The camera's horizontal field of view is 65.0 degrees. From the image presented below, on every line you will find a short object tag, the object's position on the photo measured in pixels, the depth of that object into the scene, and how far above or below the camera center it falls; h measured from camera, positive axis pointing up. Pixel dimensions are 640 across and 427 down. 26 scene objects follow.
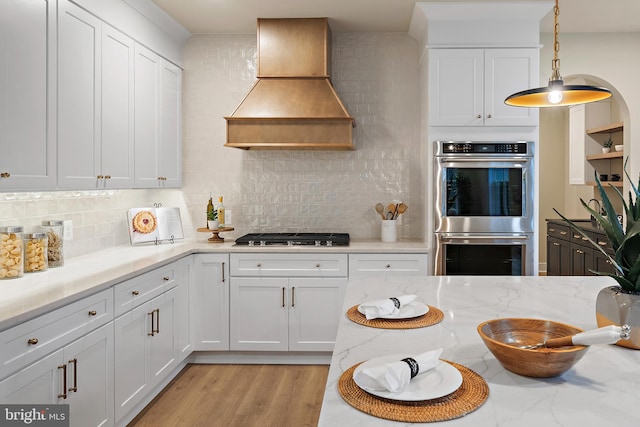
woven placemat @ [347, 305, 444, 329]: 1.61 -0.36
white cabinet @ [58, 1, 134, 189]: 2.63 +0.64
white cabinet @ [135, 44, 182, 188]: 3.52 +0.70
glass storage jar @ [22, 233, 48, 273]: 2.52 -0.20
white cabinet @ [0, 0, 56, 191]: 2.19 +0.54
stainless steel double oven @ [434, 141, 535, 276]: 3.82 +0.05
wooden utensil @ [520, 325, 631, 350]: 1.09 -0.27
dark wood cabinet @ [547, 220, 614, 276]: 4.28 -0.37
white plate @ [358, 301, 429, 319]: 1.67 -0.34
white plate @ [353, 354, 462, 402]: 1.08 -0.38
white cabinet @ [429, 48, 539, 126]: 3.79 +0.98
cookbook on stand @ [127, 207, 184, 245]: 3.75 -0.10
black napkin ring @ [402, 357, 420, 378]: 1.13 -0.35
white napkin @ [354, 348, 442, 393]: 1.09 -0.36
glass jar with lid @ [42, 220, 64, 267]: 2.76 -0.16
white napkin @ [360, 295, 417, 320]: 1.66 -0.32
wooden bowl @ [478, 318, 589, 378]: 1.14 -0.33
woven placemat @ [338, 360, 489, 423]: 1.02 -0.41
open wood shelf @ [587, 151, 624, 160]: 5.49 +0.67
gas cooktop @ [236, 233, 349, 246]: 3.90 -0.21
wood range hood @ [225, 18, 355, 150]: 3.90 +0.91
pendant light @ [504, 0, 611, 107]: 2.00 +0.50
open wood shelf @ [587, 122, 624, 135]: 5.57 +1.02
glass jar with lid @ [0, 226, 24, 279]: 2.33 -0.18
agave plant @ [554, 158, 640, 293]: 1.40 -0.09
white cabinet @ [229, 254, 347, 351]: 3.80 -0.66
